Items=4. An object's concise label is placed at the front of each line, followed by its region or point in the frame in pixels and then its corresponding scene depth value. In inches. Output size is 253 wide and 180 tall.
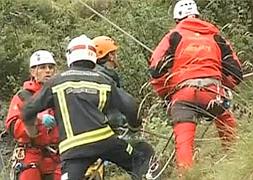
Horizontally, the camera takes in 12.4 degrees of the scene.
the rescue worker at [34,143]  452.4
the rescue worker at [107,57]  463.1
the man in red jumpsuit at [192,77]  430.8
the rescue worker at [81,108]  399.0
